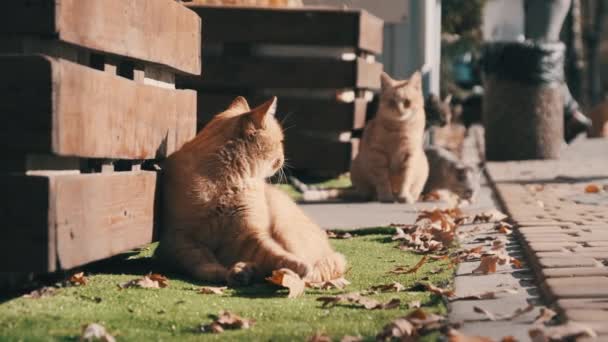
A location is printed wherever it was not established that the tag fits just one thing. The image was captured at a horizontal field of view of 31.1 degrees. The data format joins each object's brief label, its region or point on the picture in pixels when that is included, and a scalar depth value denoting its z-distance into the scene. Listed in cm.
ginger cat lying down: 509
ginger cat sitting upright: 938
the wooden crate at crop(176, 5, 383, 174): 1030
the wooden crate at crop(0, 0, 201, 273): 396
